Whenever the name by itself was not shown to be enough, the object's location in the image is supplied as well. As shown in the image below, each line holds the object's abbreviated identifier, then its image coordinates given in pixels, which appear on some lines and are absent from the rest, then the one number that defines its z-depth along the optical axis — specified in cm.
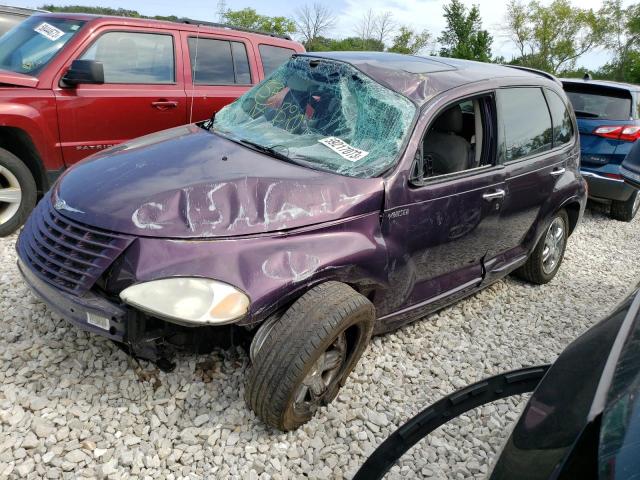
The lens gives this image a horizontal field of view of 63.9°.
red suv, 416
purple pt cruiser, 222
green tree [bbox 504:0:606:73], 4728
